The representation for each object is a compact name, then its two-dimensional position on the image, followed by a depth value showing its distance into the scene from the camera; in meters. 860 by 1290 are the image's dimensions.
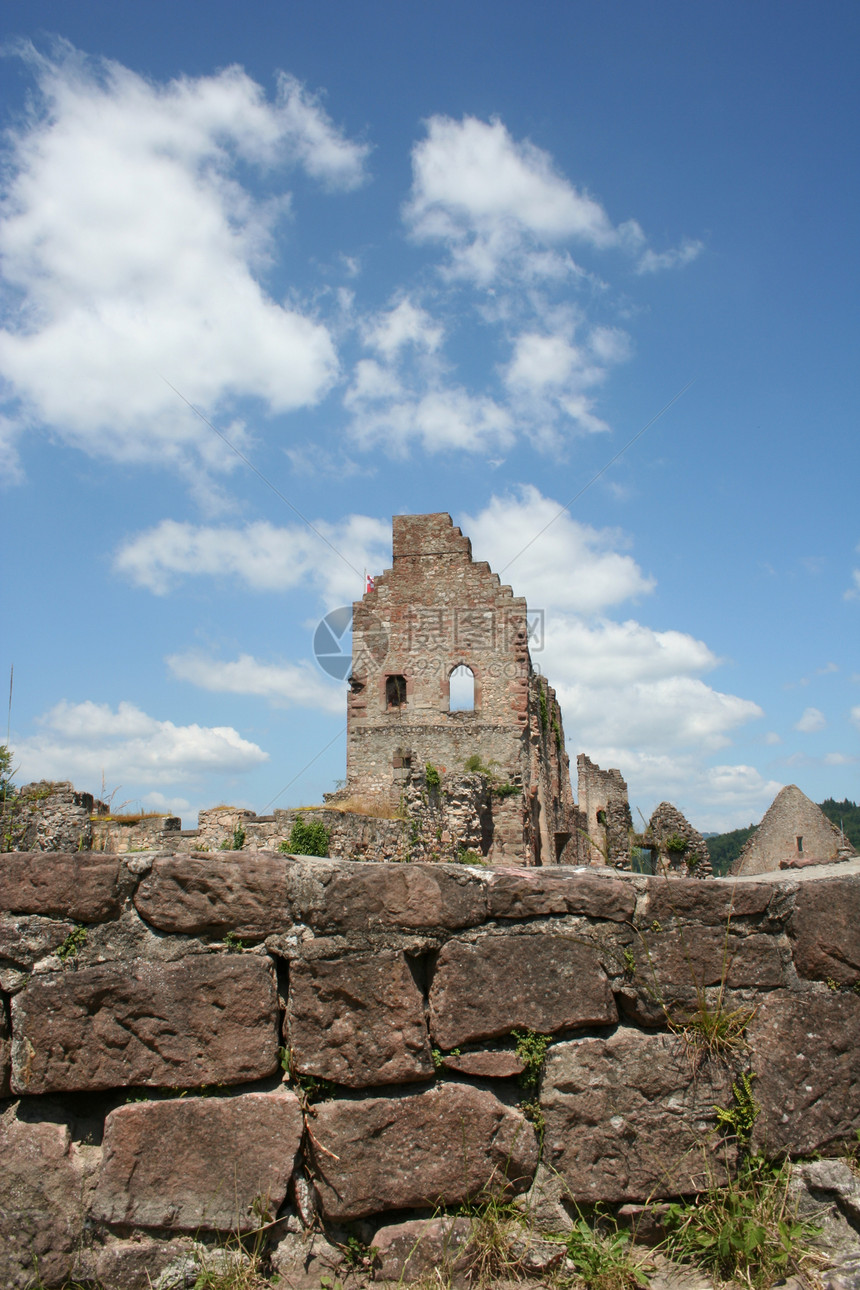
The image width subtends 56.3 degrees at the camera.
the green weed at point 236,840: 14.34
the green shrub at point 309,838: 13.64
